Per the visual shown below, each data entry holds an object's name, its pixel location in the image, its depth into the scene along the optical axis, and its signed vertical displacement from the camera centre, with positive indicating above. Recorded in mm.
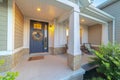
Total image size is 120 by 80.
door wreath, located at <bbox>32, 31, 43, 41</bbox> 4338 +389
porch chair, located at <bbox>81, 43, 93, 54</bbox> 4930 -656
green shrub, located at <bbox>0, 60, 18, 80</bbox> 816 -568
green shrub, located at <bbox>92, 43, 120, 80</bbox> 1764 -768
